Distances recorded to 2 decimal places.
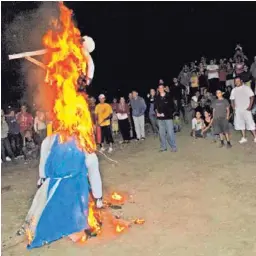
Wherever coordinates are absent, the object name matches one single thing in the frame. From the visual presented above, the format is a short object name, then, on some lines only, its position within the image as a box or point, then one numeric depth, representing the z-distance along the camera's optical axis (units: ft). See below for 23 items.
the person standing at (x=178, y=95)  53.93
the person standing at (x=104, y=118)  40.88
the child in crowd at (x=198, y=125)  43.47
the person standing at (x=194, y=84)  58.29
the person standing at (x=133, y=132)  47.47
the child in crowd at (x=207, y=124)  42.78
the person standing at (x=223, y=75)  58.49
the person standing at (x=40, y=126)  41.75
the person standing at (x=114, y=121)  48.65
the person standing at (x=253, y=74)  52.44
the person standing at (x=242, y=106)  37.91
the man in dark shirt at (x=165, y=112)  37.22
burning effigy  19.27
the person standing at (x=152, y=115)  46.23
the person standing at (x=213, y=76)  57.94
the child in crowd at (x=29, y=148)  42.16
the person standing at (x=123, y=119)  44.83
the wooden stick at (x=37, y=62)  19.25
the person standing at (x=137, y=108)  45.01
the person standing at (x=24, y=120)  43.34
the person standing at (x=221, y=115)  38.42
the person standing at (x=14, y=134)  42.52
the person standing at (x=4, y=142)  40.30
